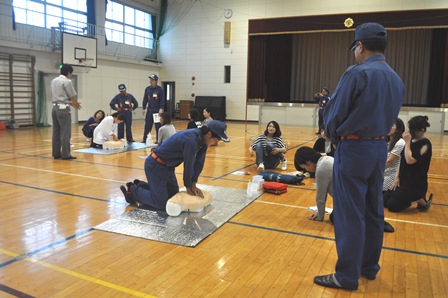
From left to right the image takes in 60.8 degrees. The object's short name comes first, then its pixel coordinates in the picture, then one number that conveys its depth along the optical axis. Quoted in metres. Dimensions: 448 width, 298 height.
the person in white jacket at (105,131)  9.05
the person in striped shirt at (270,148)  6.88
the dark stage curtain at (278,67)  18.58
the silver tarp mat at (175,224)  3.50
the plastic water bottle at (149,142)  9.86
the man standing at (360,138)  2.39
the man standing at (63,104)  7.24
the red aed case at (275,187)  5.21
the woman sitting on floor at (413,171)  4.18
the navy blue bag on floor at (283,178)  5.84
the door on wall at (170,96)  22.00
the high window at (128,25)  18.05
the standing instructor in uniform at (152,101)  10.05
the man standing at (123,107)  10.20
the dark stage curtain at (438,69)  15.54
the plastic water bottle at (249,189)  5.12
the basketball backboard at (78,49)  14.82
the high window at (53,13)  14.04
